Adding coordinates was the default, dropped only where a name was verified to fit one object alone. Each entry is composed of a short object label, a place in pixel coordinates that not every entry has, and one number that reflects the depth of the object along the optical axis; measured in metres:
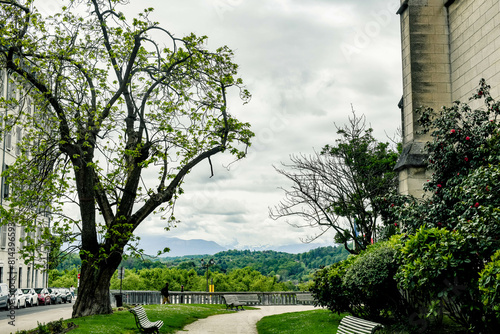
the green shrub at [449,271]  9.16
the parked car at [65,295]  49.32
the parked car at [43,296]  42.56
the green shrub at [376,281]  12.91
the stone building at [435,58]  15.95
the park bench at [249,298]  36.06
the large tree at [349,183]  26.27
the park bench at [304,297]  38.44
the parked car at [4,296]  31.48
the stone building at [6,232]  42.19
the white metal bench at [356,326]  9.77
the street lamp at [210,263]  43.53
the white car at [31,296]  38.50
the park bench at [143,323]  15.08
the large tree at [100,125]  17.94
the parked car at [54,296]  46.08
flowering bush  9.23
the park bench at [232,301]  31.59
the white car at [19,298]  35.19
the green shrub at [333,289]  16.09
